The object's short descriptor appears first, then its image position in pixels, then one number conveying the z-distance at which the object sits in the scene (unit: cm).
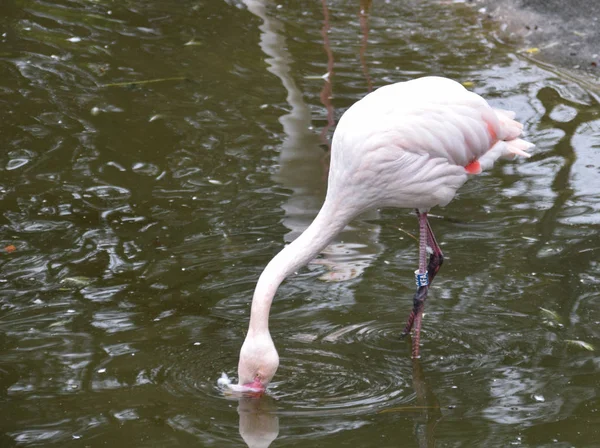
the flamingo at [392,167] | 885
